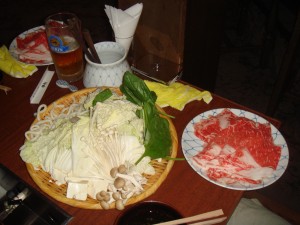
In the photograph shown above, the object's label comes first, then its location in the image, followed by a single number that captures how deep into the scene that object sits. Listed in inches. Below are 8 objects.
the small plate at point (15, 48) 62.1
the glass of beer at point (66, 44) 54.3
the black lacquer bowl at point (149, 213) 35.0
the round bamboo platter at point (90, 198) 37.3
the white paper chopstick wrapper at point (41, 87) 55.3
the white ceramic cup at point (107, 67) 50.9
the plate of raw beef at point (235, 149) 42.3
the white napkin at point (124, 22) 53.5
